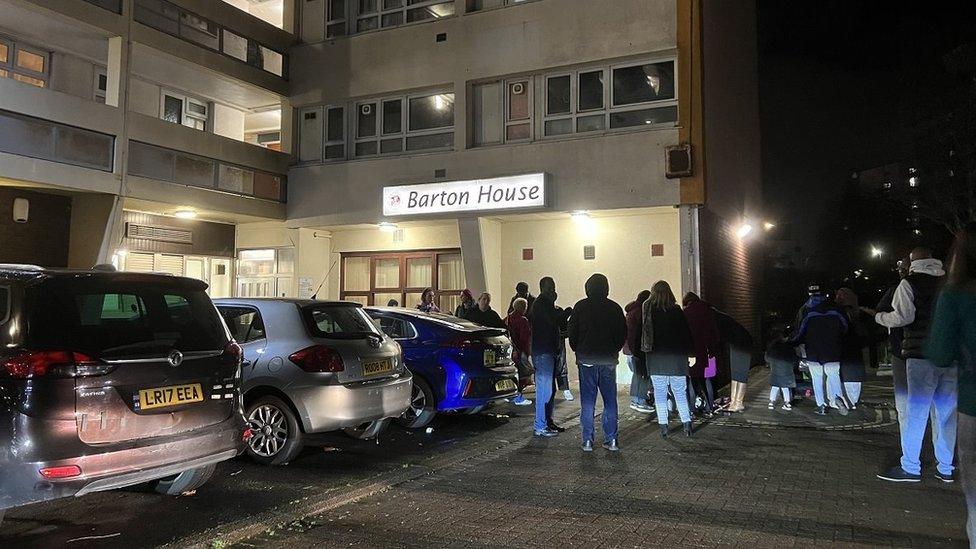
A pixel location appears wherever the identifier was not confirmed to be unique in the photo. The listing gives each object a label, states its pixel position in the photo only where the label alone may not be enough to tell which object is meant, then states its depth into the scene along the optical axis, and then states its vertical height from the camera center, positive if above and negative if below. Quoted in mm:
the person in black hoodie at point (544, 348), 8055 -469
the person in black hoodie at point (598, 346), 7191 -407
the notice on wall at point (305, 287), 15914 +471
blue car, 8219 -692
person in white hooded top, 5707 -567
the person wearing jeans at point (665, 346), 7762 -431
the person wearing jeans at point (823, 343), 9664 -478
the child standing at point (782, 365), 10094 -835
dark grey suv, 4012 -496
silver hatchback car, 6414 -636
